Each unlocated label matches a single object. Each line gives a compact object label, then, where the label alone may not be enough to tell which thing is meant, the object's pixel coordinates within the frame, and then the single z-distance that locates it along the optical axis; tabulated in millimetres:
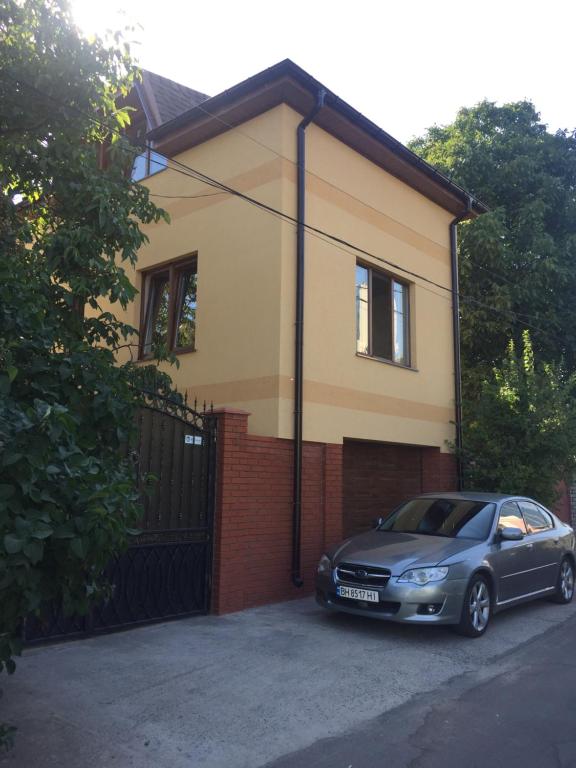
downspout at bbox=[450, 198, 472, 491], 12297
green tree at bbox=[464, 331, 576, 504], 10844
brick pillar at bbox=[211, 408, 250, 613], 7648
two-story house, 8555
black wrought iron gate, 6773
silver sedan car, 6621
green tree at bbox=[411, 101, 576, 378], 15281
